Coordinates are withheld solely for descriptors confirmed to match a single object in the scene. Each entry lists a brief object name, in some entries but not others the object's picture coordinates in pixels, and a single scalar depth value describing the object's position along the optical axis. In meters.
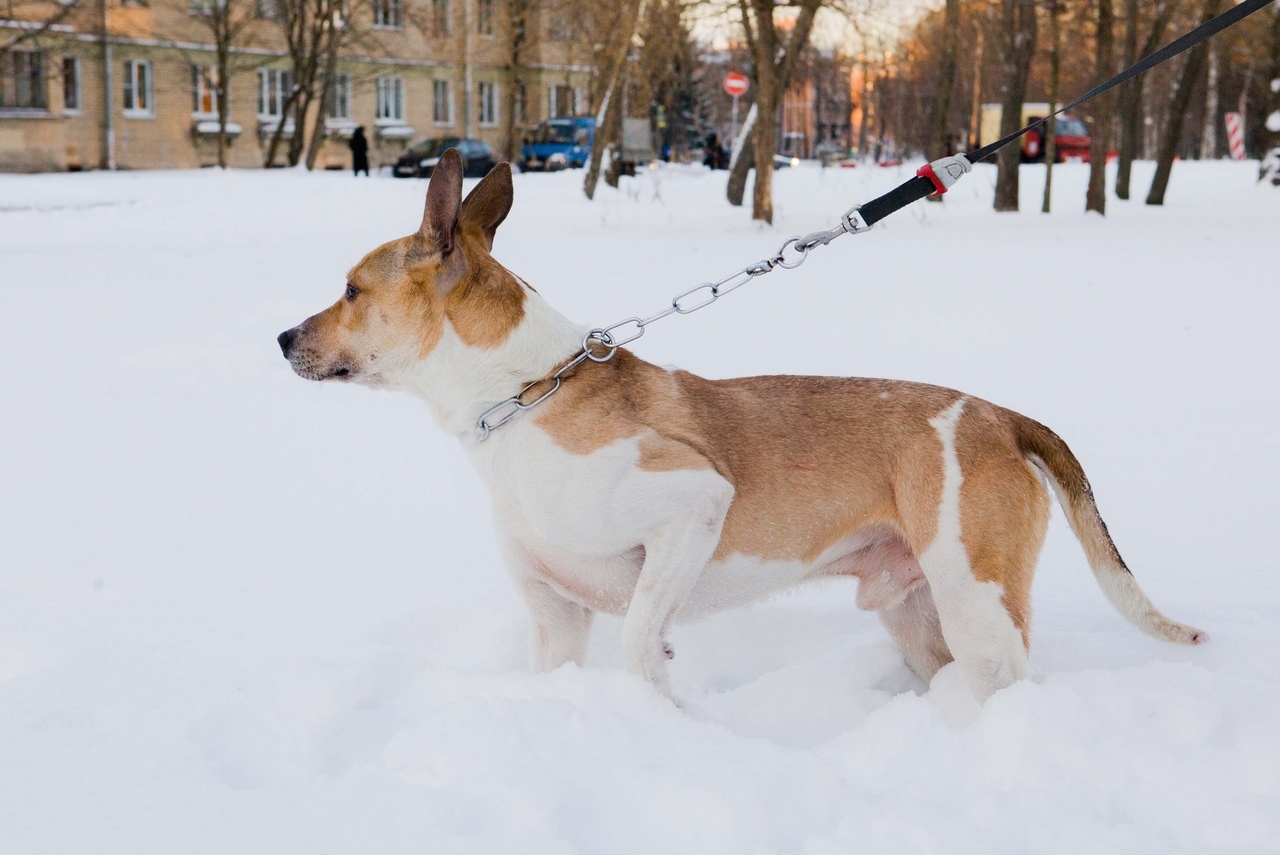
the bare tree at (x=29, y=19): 36.83
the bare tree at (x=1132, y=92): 23.02
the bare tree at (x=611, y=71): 21.94
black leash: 4.31
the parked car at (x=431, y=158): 41.34
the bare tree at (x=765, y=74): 19.11
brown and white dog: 3.62
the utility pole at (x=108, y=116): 44.88
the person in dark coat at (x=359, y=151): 41.72
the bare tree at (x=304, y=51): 43.11
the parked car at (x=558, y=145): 46.53
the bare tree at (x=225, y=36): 44.94
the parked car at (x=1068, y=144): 49.10
